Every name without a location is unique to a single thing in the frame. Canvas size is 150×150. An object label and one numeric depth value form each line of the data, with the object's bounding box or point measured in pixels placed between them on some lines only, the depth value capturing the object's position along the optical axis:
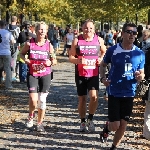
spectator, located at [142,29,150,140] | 6.14
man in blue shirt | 5.38
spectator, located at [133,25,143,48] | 9.44
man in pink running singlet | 6.73
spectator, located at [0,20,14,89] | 11.12
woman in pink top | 6.98
